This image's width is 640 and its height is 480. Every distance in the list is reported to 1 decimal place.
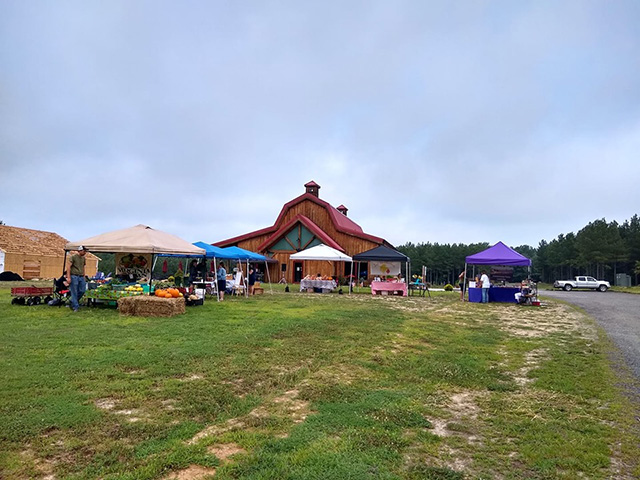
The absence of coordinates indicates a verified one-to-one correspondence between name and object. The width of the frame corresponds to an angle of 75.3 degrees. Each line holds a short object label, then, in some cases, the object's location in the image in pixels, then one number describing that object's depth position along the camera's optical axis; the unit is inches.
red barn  1405.0
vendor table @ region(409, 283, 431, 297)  943.0
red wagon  504.4
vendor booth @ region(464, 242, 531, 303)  761.6
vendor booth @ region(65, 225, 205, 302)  492.1
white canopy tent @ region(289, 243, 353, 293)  937.5
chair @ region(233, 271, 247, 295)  780.6
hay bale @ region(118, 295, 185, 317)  436.5
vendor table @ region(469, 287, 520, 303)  801.6
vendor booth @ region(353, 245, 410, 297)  908.0
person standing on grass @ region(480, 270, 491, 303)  792.3
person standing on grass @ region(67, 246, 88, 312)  458.9
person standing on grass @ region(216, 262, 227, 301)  710.5
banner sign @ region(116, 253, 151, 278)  544.1
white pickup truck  1608.0
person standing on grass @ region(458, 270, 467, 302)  851.4
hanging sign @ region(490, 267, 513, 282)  964.3
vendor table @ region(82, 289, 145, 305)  493.0
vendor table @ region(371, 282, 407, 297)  918.4
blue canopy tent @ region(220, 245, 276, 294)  740.0
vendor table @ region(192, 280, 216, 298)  668.7
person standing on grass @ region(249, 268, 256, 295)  910.9
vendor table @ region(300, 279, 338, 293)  967.0
